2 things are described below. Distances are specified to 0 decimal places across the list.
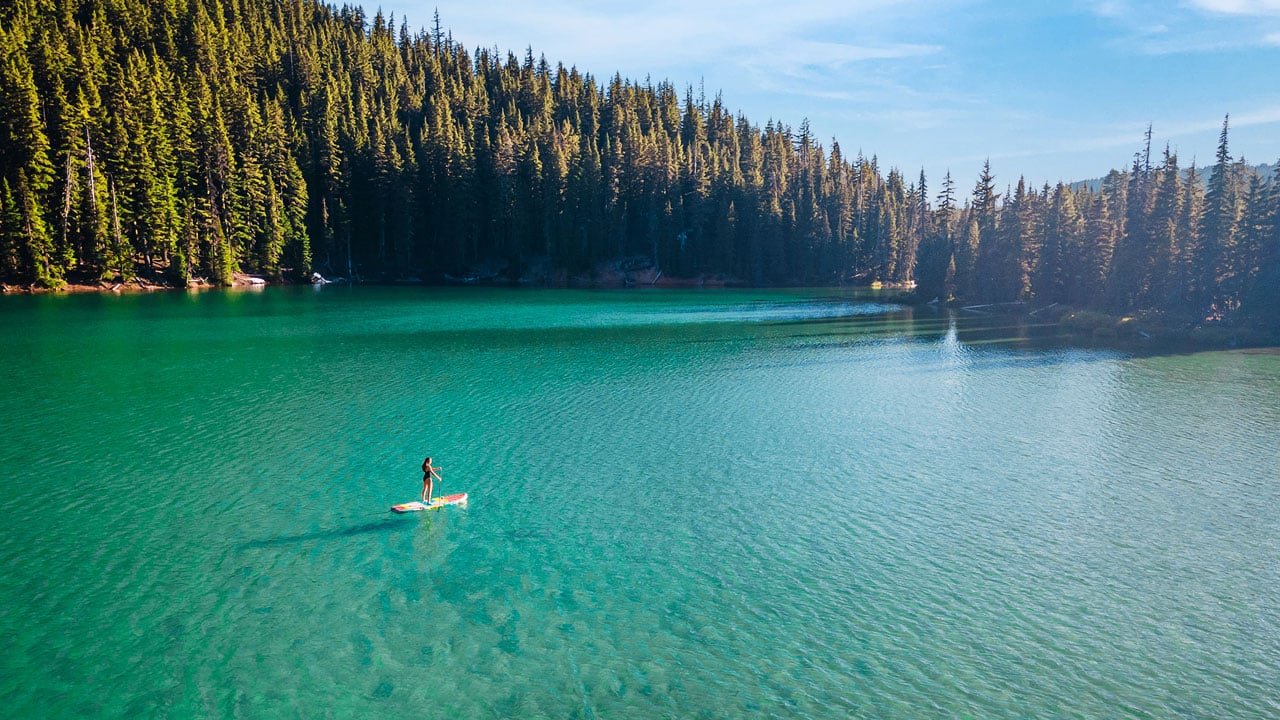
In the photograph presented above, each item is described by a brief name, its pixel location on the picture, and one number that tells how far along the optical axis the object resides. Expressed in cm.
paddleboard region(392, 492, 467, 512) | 2232
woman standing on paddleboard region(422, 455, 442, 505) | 2283
